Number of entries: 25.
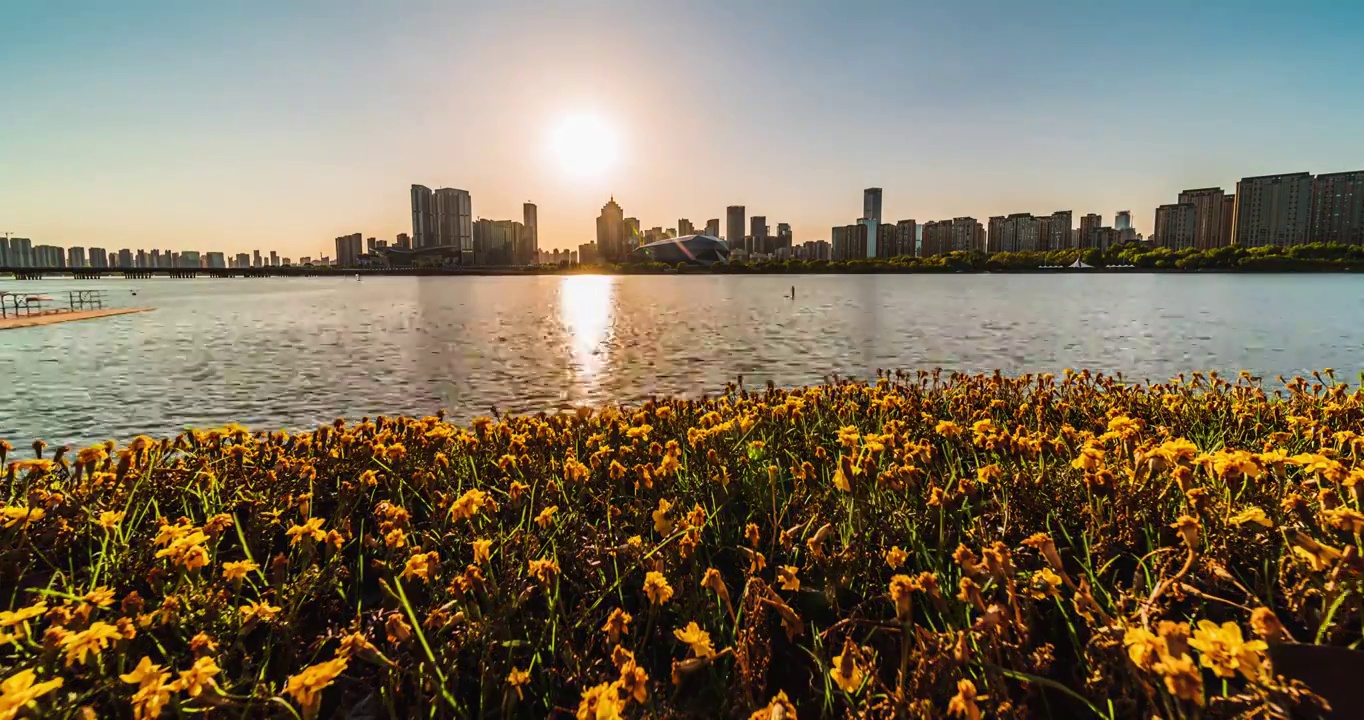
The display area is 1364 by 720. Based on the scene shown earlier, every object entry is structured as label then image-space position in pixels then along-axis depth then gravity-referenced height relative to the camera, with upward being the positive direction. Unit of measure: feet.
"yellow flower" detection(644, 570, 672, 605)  7.03 -3.18
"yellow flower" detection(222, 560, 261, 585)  7.38 -3.08
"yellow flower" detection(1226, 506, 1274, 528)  7.70 -2.82
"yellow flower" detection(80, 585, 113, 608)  6.68 -3.11
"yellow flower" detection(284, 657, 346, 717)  5.48 -3.24
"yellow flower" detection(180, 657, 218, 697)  5.52 -3.18
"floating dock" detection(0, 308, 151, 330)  106.56 -4.91
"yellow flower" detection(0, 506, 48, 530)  8.45 -2.84
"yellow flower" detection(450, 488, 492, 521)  8.41 -2.76
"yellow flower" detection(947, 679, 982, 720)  5.19 -3.29
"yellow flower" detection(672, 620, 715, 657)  6.31 -3.37
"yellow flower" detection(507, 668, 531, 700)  6.47 -3.78
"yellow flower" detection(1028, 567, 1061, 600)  6.79 -3.29
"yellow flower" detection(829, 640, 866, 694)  6.05 -3.55
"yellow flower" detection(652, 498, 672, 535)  8.78 -3.12
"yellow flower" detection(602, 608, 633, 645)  6.54 -3.33
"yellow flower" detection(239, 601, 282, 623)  6.93 -3.34
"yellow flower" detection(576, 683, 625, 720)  5.10 -3.24
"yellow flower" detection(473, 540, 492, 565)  7.54 -2.98
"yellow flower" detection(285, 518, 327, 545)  8.07 -2.92
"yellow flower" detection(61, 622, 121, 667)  5.98 -3.13
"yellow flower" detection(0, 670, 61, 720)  5.27 -3.15
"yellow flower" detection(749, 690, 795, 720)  5.37 -3.44
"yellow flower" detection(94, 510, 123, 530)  8.67 -2.97
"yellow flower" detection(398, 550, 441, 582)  7.50 -3.13
